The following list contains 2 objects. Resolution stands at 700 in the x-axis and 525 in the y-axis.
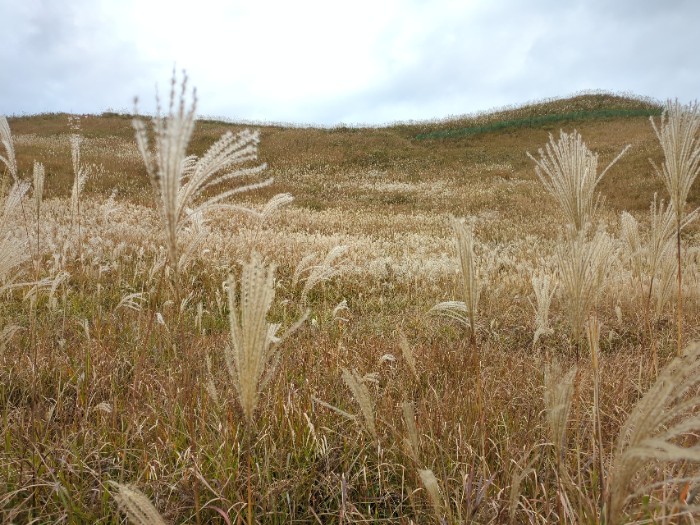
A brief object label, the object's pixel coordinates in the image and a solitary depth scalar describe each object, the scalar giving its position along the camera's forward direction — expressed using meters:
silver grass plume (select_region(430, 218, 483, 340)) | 1.56
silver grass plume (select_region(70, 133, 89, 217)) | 3.43
